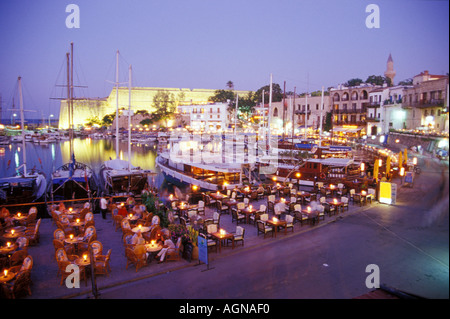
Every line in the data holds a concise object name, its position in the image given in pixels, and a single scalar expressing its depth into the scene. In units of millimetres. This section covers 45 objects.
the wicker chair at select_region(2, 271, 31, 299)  7246
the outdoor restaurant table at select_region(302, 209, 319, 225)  12706
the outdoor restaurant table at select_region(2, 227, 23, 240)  10501
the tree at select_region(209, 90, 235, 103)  88338
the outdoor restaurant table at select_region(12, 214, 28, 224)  12375
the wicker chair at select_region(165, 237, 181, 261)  9336
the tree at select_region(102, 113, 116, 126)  107050
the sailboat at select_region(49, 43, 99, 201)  19575
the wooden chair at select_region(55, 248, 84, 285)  8148
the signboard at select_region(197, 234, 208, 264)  8758
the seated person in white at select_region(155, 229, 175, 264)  9289
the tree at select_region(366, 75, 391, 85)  65081
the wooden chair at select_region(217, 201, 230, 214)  14767
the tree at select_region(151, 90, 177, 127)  98812
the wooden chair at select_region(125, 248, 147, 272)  8867
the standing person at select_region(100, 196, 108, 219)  14094
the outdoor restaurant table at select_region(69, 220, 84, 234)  11773
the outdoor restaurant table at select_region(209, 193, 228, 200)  15578
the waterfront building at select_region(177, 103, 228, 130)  80188
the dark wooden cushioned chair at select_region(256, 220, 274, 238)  11422
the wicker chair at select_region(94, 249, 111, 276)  8438
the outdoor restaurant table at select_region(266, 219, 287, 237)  11546
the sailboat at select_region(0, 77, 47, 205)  17141
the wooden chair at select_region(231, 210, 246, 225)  13000
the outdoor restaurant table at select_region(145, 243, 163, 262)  9306
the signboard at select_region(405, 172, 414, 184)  19922
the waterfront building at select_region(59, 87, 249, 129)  113375
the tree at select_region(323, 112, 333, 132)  58312
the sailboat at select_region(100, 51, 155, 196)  20422
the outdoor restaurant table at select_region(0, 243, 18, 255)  9320
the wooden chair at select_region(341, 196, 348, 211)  14641
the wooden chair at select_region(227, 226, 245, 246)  10570
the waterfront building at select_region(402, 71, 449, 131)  31328
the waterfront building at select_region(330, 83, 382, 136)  51844
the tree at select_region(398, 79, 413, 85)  46984
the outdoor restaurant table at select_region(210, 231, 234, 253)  10195
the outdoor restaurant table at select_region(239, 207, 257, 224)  13102
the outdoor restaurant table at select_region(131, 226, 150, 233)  10883
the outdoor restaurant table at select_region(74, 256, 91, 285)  8219
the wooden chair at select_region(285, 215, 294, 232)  11875
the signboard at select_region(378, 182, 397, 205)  15820
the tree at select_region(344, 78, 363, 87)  68750
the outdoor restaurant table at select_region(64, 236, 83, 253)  9924
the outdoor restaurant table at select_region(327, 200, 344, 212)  14172
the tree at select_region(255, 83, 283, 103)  73938
